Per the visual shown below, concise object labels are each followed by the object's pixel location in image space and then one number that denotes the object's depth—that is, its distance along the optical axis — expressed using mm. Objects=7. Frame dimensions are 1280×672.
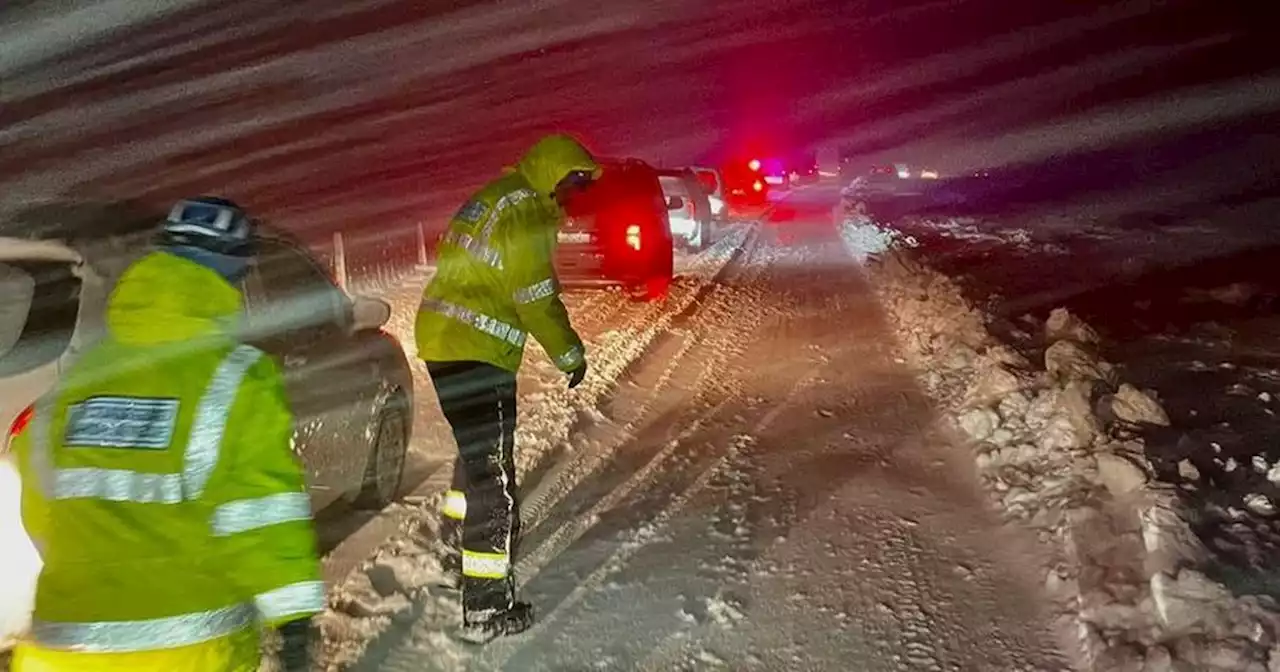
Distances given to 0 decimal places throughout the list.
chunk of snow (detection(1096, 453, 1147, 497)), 5609
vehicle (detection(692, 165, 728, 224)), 19703
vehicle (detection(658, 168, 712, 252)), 16500
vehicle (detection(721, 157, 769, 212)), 26062
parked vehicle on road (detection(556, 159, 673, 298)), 12531
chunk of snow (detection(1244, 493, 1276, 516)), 5359
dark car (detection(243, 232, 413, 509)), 5309
